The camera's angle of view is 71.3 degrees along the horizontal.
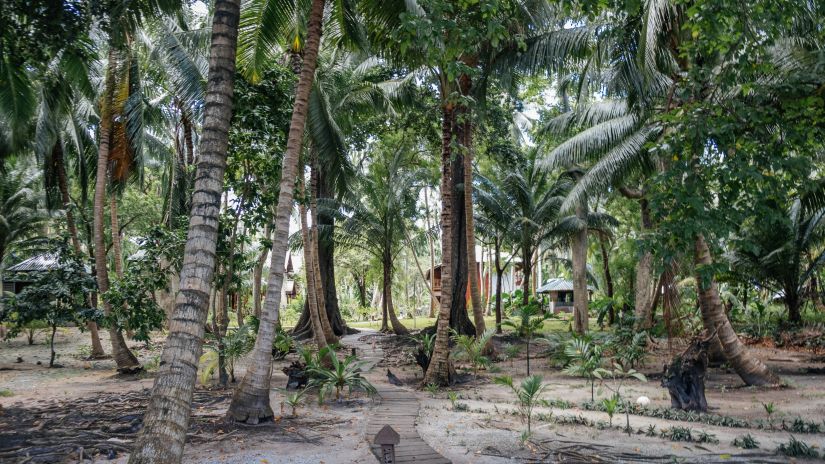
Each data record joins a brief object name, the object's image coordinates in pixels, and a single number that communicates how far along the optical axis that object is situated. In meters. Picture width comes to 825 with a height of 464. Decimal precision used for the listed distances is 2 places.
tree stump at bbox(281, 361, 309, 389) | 9.85
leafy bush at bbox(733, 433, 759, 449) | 6.02
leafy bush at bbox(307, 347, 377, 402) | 8.97
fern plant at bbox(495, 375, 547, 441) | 6.93
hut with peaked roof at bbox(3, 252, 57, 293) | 23.23
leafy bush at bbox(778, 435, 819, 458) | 5.65
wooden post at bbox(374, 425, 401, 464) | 4.06
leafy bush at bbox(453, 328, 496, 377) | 11.53
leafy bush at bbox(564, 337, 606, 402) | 8.68
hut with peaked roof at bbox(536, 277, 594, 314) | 39.99
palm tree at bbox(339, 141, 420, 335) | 20.48
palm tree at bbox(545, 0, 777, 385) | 9.88
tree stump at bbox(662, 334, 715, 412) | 8.24
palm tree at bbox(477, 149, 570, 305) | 20.00
